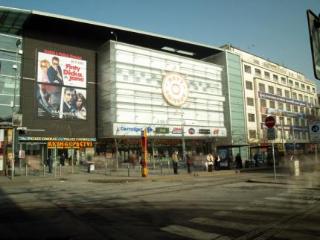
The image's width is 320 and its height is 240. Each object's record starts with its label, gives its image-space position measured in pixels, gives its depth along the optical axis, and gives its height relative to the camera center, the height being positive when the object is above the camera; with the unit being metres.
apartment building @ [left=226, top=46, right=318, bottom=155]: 70.19 +12.65
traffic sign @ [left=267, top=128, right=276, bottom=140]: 17.86 +1.04
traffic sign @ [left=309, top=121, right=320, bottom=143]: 15.66 +0.92
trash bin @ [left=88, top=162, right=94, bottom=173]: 31.48 -0.82
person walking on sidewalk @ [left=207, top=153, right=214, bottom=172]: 27.66 -0.62
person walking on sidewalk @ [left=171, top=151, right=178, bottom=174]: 26.00 -0.43
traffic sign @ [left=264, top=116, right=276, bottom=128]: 17.48 +1.60
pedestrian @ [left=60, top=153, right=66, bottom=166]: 40.07 -0.06
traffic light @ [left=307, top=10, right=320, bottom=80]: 4.60 +1.56
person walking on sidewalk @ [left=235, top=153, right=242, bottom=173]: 31.73 -0.70
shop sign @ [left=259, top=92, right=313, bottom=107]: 74.08 +12.77
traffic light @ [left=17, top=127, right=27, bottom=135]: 28.45 +2.50
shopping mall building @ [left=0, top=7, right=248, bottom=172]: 46.00 +10.70
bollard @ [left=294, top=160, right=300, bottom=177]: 20.27 -1.05
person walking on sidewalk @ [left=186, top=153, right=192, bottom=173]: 26.53 -0.44
